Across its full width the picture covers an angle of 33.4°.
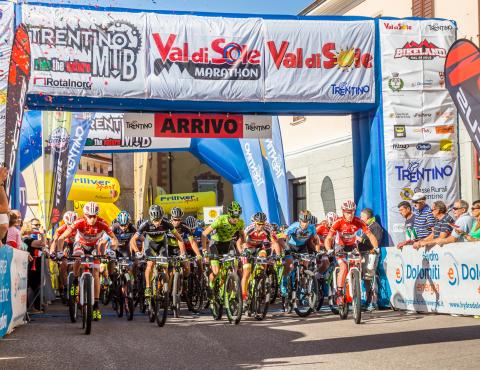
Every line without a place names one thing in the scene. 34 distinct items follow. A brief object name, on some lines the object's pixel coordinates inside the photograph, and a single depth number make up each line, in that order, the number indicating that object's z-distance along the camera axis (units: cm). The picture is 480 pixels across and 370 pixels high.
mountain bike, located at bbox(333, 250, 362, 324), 1199
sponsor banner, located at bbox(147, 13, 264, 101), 1421
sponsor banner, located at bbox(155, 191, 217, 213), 3612
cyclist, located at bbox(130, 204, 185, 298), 1286
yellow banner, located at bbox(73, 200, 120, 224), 2916
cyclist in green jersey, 1318
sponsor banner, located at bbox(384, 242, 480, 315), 1169
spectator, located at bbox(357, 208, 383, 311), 1452
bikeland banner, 1491
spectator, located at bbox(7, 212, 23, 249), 1188
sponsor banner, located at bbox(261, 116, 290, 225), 2003
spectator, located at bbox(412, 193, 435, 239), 1351
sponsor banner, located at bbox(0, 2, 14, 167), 1321
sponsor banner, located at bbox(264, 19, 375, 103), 1469
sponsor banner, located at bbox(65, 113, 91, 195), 1884
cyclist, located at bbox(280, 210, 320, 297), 1490
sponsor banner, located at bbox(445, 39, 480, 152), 942
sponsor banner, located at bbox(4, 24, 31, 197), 1151
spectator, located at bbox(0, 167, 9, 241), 784
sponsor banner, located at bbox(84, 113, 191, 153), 2205
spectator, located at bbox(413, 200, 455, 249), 1244
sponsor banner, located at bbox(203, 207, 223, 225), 2619
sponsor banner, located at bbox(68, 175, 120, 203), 3008
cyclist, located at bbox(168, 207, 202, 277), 1441
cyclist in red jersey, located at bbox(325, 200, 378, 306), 1324
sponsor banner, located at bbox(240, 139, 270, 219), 2028
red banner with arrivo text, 1473
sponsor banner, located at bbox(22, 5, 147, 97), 1359
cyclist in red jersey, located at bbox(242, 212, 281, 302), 1281
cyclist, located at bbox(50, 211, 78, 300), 1219
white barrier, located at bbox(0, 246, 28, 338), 981
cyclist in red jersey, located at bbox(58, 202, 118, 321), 1220
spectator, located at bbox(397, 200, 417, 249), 1379
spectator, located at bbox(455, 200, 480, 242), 1202
